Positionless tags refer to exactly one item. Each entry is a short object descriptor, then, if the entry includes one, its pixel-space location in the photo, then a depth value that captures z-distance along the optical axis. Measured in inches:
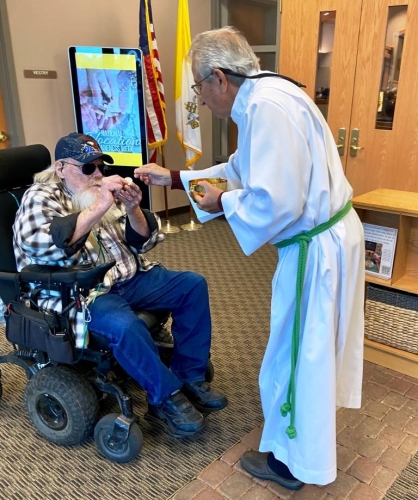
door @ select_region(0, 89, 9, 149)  136.9
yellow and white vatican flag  162.9
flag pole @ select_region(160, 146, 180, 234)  171.9
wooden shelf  84.0
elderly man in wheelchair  62.1
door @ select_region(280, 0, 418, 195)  115.1
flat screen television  142.0
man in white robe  49.5
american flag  150.1
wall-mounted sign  137.5
